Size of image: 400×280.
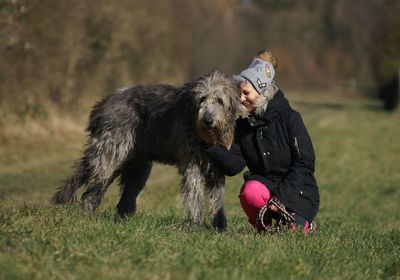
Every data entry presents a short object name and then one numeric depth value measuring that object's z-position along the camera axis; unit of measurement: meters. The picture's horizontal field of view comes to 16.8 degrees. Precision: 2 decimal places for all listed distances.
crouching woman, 12.99
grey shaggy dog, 12.74
